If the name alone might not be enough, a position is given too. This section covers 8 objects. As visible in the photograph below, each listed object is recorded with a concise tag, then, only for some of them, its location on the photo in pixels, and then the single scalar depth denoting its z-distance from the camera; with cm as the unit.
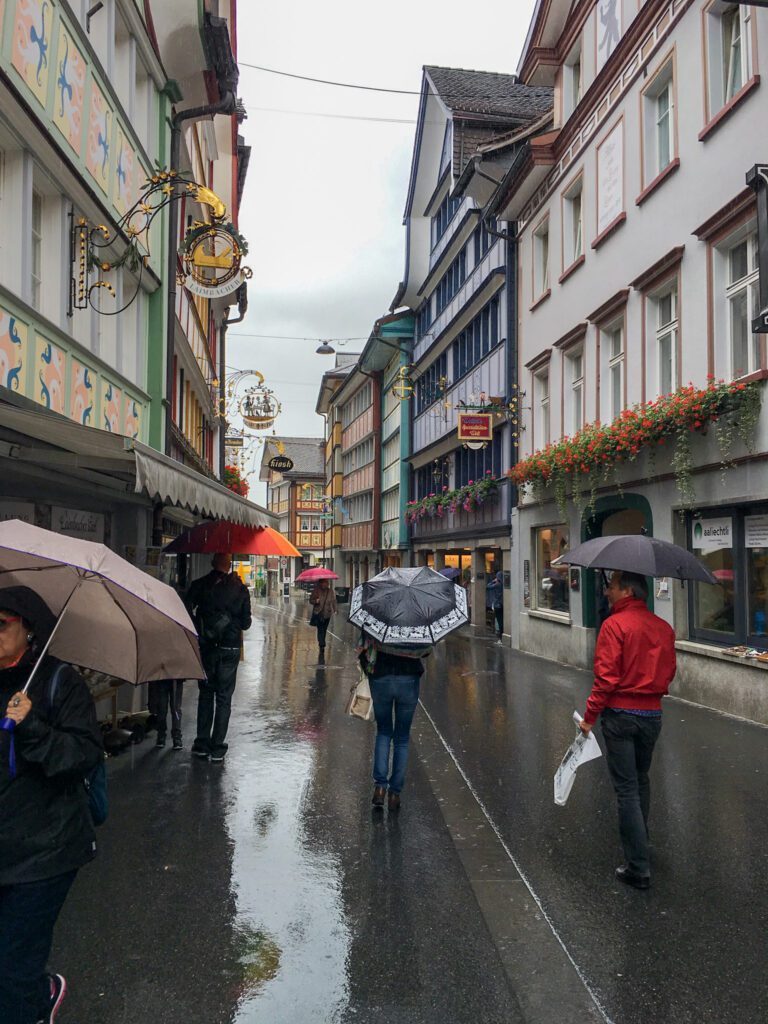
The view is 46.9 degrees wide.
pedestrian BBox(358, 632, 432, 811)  644
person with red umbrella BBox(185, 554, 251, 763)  813
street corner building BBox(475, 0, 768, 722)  1135
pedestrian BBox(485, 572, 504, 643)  2359
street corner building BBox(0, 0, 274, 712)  745
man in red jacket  508
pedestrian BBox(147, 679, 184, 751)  856
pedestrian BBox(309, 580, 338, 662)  1861
